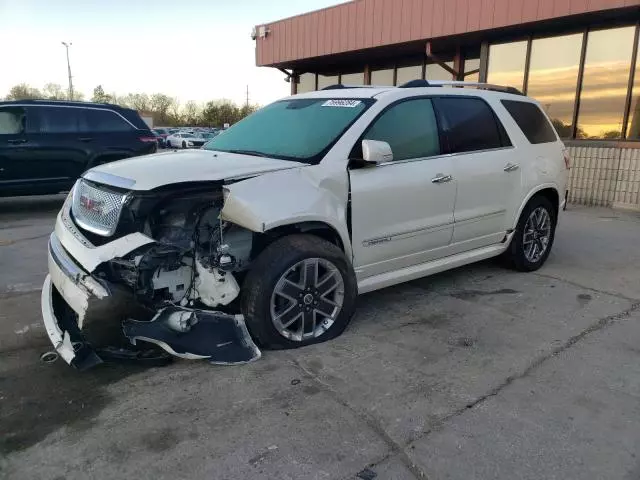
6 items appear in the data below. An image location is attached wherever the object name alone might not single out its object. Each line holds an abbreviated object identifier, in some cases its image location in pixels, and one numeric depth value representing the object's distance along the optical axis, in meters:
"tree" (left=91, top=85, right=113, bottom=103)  60.62
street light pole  46.03
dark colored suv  8.35
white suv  3.13
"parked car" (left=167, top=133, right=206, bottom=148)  31.16
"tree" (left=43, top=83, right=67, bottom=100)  66.94
